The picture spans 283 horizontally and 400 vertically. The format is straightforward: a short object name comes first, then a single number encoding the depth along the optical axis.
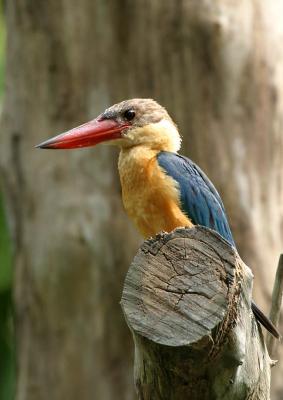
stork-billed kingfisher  8.67
